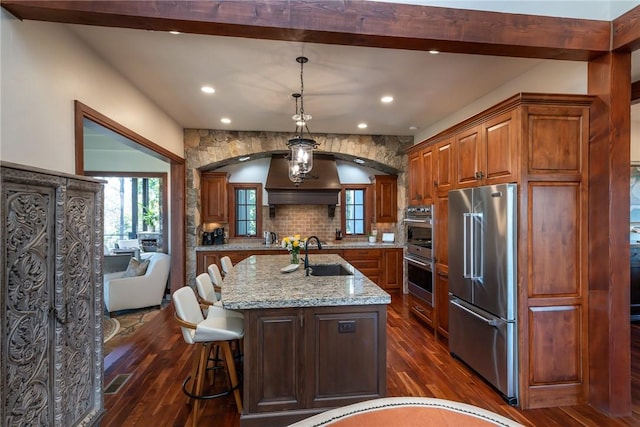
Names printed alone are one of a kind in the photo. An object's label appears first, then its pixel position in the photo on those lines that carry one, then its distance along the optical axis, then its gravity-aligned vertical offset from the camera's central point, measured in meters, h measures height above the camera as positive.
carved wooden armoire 1.40 -0.44
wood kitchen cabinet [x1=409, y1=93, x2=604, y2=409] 2.36 -0.24
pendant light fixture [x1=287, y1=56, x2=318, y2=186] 3.22 +0.68
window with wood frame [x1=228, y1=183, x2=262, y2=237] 6.33 +0.12
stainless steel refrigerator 2.38 -0.60
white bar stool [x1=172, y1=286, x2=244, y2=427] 2.14 -0.84
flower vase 3.50 -0.50
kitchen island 2.12 -0.97
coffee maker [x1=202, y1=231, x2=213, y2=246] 5.79 -0.45
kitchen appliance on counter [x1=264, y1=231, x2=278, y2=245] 6.18 -0.46
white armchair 4.39 -1.07
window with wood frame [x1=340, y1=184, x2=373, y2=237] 6.54 +0.12
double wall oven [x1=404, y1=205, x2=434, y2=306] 3.77 -0.48
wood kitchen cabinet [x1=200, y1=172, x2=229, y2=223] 5.96 +0.35
